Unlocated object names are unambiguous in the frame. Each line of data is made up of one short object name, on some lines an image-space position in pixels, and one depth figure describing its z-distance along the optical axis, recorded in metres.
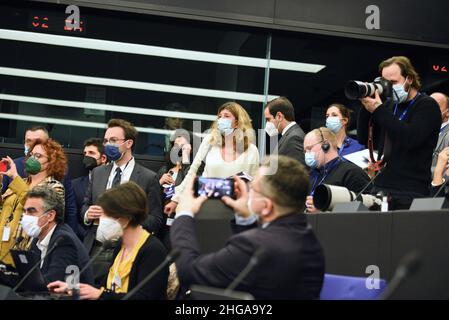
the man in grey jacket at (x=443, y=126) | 6.37
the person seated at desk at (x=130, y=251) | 4.14
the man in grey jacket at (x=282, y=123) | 6.04
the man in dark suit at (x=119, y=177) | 5.93
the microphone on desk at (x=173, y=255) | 2.99
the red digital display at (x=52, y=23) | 8.08
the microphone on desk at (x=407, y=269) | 2.15
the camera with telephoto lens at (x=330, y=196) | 4.73
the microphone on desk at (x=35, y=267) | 4.05
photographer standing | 4.55
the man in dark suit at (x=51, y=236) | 4.59
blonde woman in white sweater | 5.64
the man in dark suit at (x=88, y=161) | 6.66
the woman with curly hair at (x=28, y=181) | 5.74
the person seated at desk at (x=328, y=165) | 5.38
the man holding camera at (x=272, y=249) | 3.02
